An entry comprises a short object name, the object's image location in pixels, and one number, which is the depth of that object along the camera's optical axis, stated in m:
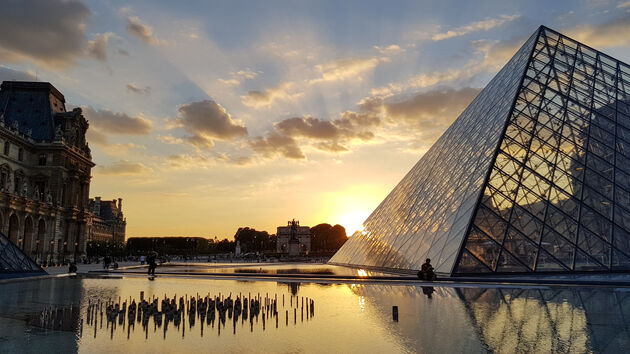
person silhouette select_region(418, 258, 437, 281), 20.75
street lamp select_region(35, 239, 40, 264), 61.80
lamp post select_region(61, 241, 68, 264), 67.88
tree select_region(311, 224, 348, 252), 182.88
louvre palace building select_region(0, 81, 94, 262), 59.44
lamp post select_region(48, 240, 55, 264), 64.38
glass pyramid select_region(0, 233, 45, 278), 27.04
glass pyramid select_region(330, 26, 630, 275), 21.11
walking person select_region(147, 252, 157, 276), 28.71
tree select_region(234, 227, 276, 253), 181.75
